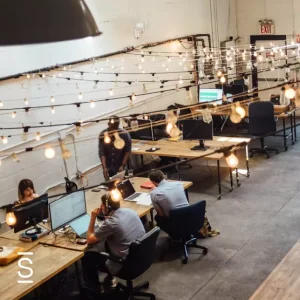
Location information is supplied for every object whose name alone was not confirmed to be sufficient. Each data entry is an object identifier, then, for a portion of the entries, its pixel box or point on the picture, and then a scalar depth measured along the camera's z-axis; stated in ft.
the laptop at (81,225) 17.87
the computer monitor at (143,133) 31.09
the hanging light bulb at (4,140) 23.97
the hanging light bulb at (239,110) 16.47
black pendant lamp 1.99
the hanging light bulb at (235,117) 16.03
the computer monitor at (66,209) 17.76
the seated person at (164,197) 19.47
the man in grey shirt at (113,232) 16.67
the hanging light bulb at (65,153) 20.18
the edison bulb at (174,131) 18.97
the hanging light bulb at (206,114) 18.44
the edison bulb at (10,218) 16.71
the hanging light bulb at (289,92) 16.84
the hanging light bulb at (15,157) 22.86
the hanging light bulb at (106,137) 22.61
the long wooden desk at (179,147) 27.35
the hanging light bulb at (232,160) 13.61
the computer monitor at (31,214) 17.72
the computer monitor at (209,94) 36.47
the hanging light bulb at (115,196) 16.52
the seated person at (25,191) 20.17
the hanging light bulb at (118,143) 20.17
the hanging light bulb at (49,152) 19.16
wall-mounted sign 42.14
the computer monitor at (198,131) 27.68
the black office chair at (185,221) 19.06
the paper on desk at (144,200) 20.62
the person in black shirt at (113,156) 26.55
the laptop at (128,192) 21.31
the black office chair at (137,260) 16.35
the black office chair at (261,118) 32.14
